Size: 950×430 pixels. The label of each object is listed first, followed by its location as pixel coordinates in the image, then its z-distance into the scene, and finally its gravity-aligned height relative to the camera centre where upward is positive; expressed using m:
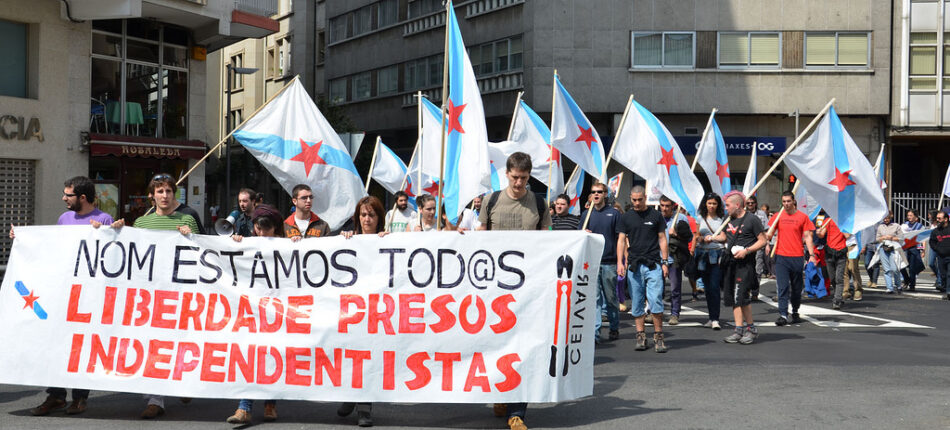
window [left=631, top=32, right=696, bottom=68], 33.69 +5.31
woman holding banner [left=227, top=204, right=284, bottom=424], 6.82 -0.22
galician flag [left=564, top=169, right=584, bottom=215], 18.41 +0.33
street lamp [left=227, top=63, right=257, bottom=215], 32.62 +4.21
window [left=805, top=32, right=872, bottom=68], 33.50 +5.36
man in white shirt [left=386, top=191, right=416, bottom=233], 12.58 -0.12
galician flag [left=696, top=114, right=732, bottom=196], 16.53 +0.83
